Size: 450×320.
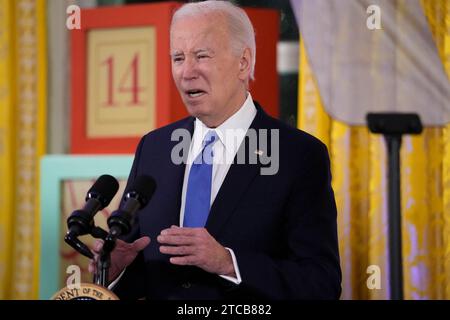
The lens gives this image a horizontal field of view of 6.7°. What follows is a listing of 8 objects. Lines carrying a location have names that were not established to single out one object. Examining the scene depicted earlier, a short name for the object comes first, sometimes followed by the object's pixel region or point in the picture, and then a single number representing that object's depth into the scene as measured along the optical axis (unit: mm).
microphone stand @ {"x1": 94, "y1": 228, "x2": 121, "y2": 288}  7340
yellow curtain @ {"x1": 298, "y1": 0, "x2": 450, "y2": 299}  8206
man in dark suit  7566
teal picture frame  8476
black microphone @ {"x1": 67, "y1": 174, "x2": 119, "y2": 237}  7337
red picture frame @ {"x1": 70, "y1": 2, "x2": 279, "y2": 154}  8362
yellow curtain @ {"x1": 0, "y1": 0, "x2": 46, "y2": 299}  8588
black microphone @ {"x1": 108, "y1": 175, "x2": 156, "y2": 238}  7306
